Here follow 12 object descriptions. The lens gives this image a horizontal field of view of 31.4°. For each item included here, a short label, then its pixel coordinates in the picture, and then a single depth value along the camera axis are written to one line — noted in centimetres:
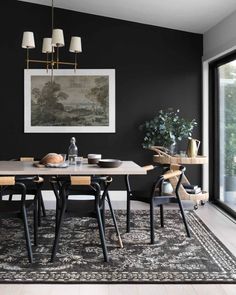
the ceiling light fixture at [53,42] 422
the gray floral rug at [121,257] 323
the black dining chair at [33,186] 419
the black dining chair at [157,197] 410
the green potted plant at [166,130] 614
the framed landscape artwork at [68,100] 653
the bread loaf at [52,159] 424
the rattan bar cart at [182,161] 578
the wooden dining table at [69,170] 369
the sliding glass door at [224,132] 581
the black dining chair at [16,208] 352
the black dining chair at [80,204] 357
